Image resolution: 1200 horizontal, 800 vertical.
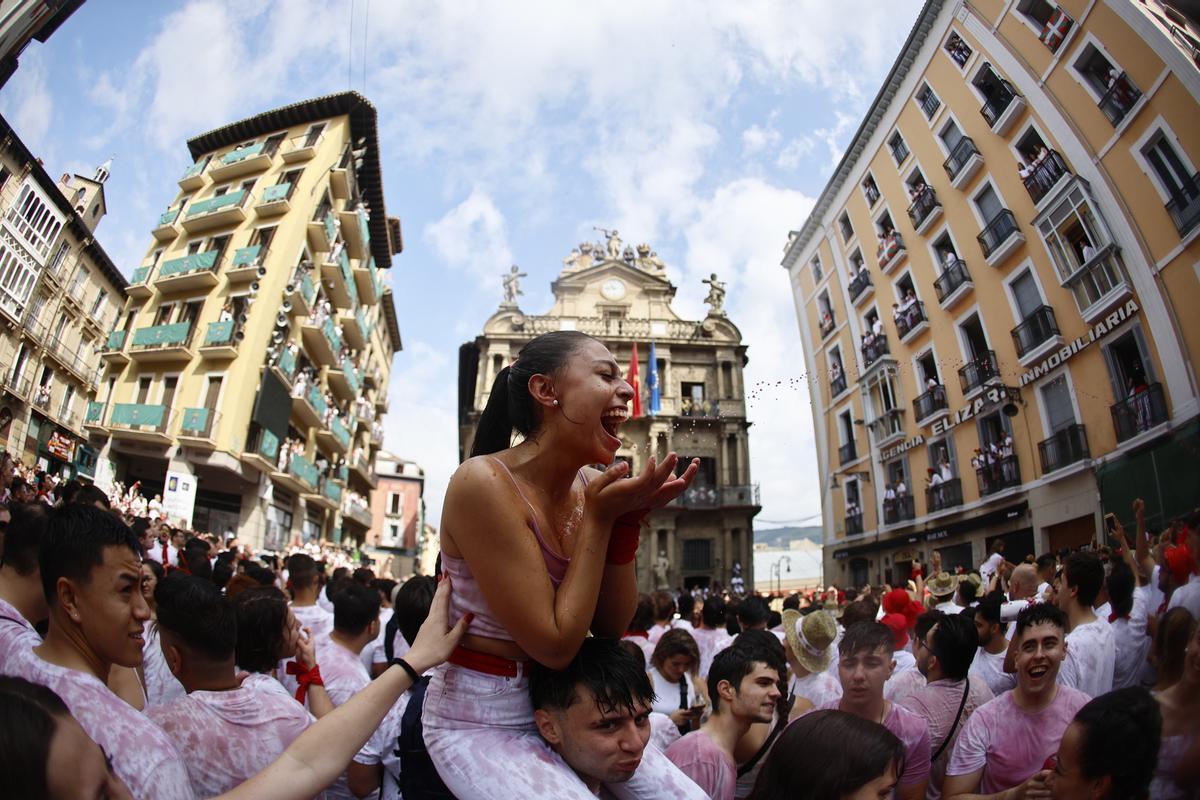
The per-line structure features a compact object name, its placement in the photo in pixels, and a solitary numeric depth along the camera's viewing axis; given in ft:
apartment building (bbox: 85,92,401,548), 76.64
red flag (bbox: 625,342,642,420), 99.12
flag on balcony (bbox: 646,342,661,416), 112.27
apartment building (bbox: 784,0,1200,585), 41.73
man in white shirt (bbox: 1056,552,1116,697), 13.87
